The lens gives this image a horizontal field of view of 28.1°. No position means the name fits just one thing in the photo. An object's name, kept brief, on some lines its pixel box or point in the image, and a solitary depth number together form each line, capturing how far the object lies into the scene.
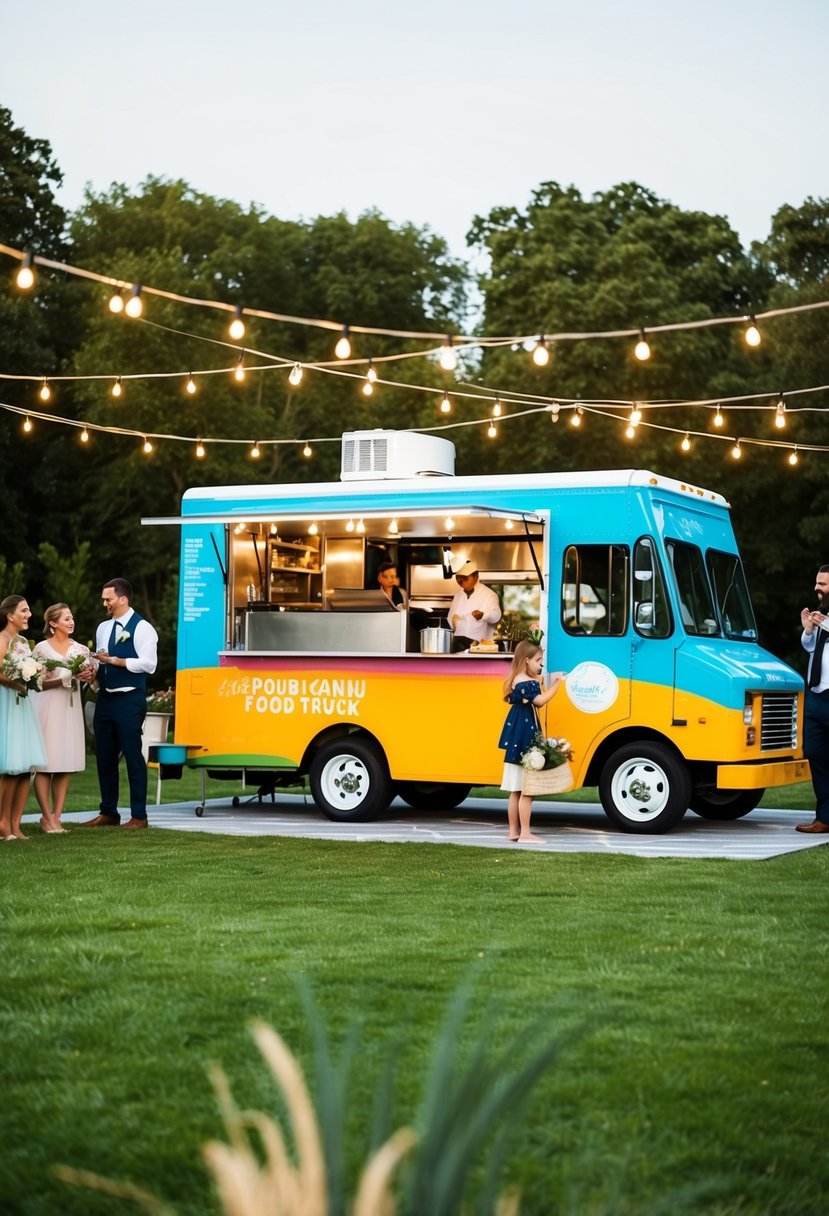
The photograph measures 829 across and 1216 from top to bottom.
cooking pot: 13.82
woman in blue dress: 11.33
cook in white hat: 13.97
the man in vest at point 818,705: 13.01
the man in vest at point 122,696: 12.41
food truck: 12.77
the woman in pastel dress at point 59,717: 11.95
